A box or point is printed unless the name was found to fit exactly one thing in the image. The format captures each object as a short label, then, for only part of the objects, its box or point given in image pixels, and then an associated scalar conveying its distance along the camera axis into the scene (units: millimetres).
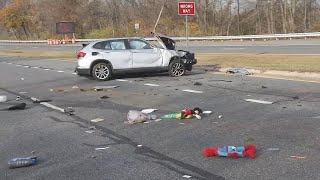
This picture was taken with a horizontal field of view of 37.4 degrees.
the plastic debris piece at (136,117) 8899
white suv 17328
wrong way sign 22538
